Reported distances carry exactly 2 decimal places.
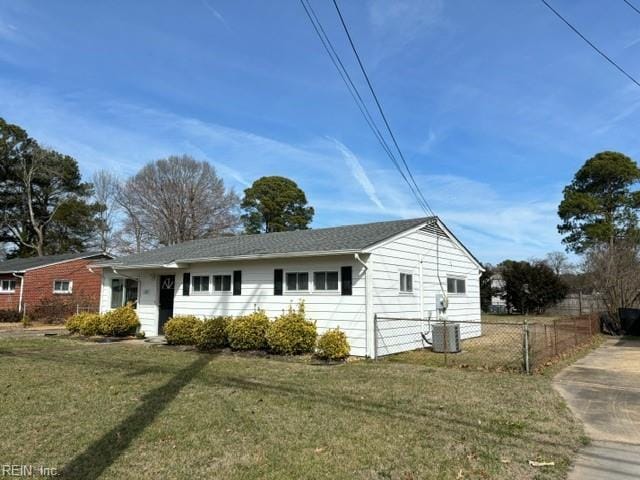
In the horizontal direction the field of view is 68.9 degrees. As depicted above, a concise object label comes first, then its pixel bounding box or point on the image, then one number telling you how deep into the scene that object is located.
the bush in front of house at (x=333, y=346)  11.20
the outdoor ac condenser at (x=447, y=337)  12.30
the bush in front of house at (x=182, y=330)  13.95
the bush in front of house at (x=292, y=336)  11.89
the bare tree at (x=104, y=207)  43.78
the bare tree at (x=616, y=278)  19.05
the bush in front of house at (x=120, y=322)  16.50
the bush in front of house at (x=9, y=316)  26.03
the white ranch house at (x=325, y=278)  12.03
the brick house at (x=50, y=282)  27.64
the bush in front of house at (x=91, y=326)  16.85
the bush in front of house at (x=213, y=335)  13.30
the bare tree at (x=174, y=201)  39.62
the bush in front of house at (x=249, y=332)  12.58
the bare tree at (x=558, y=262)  49.53
